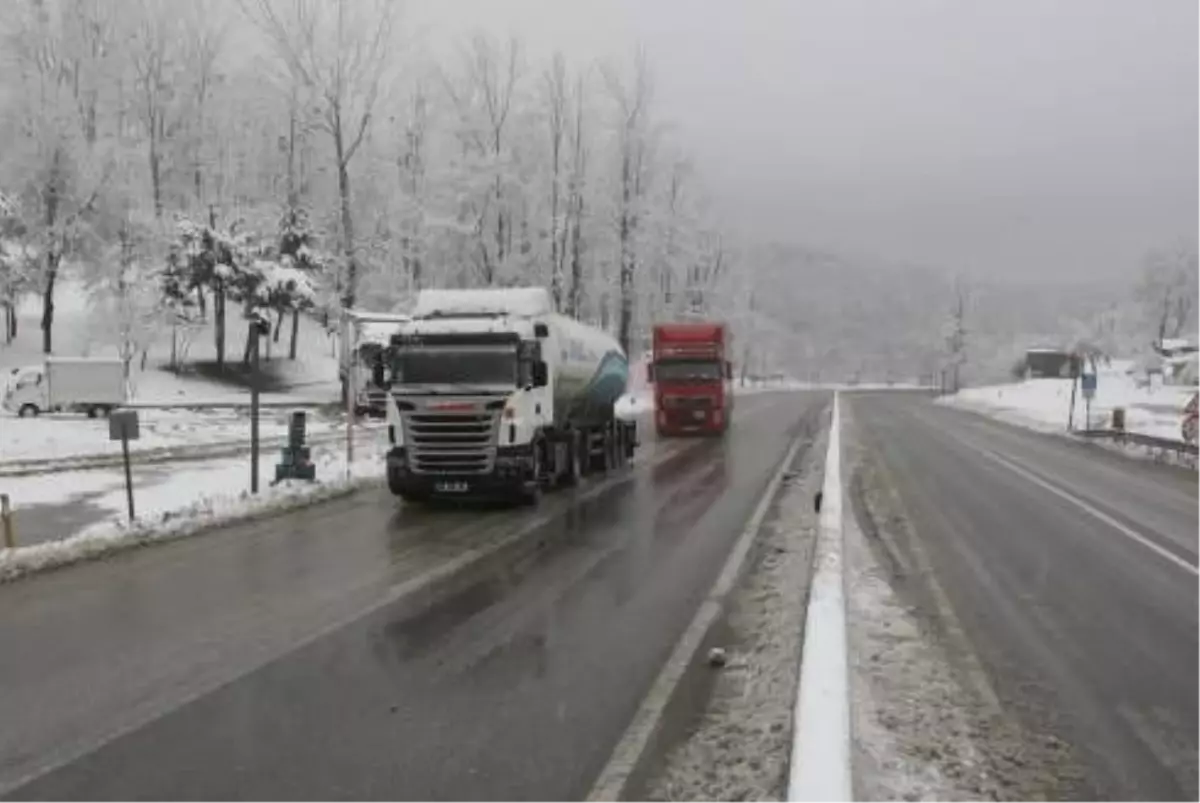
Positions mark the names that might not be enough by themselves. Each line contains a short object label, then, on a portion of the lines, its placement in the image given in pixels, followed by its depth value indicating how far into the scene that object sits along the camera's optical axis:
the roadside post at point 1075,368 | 48.03
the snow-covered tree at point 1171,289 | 138.75
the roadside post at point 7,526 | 13.02
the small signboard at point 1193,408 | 34.47
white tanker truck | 16.52
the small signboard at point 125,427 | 14.59
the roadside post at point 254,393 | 17.01
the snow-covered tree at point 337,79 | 48.62
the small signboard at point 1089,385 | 43.50
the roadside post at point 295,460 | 19.59
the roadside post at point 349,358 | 22.14
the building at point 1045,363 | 123.99
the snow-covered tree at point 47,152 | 51.22
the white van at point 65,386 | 40.97
